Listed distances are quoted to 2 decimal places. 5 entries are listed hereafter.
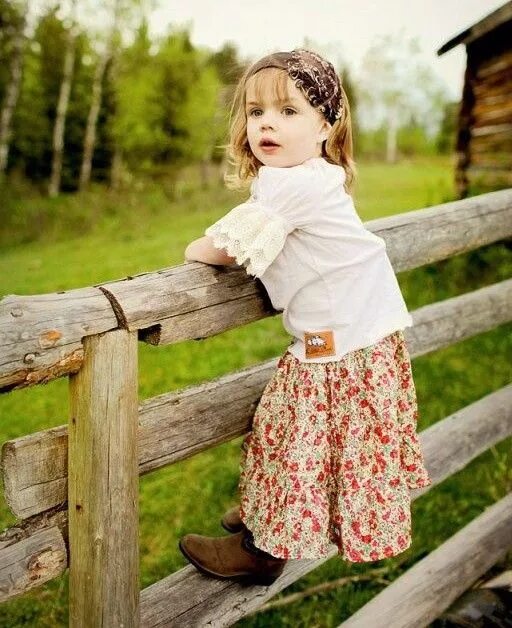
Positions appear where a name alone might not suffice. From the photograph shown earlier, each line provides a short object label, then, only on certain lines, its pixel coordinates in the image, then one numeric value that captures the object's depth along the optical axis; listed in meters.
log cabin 8.65
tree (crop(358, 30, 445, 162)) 48.53
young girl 1.76
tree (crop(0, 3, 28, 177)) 15.92
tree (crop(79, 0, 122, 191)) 19.14
